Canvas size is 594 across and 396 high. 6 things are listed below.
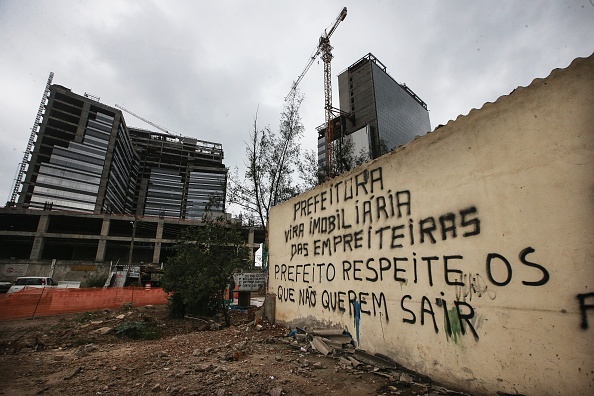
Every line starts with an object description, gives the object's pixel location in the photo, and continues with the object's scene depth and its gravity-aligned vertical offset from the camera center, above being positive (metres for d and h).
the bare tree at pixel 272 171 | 18.42 +6.72
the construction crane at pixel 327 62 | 41.72 +34.34
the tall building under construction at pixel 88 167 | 57.12 +23.48
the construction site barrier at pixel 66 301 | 10.04 -1.33
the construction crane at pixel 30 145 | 62.28 +28.71
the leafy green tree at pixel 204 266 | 8.41 +0.11
